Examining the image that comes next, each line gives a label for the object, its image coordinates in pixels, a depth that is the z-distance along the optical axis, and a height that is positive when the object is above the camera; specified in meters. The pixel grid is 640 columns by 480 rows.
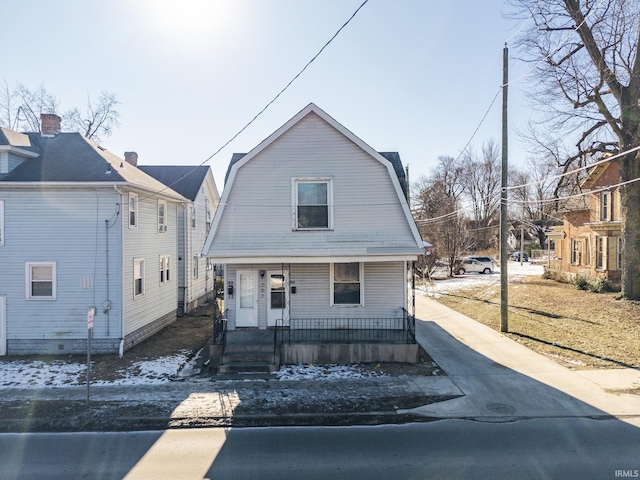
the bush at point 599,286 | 20.97 -2.40
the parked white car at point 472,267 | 35.94 -2.37
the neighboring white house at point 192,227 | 19.73 +0.73
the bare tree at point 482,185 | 59.84 +8.99
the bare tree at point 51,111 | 29.65 +9.53
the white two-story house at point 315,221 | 12.49 +0.63
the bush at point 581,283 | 22.36 -2.40
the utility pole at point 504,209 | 14.02 +1.16
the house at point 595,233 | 22.19 +0.49
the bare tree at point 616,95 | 16.81 +6.52
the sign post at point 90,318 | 8.14 -1.63
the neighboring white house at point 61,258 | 12.42 -0.56
